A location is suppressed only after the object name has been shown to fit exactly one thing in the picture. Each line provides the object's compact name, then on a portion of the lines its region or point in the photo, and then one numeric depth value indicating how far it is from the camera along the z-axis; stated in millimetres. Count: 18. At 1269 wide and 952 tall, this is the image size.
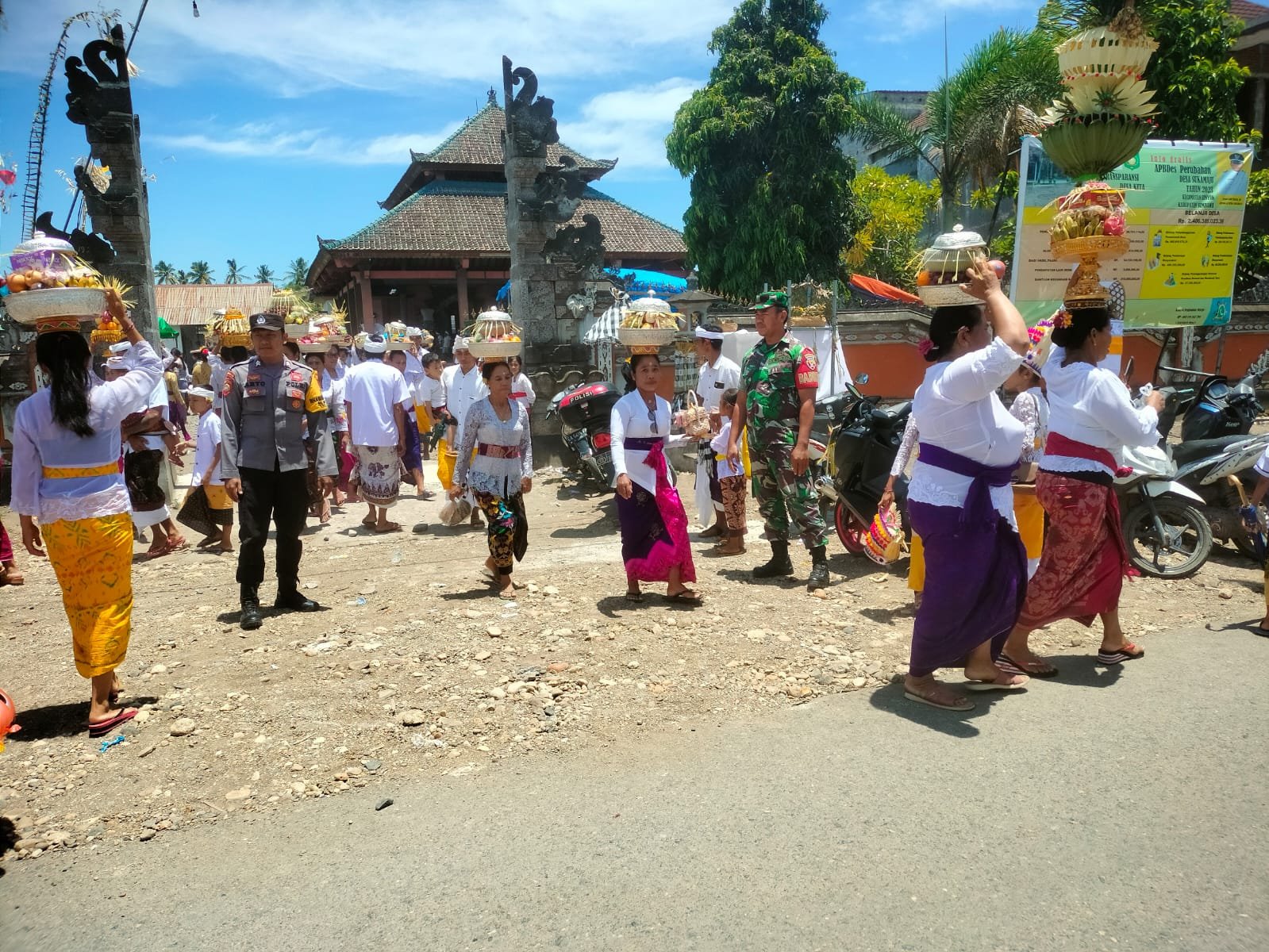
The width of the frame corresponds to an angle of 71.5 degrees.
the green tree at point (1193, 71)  14508
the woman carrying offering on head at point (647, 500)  5523
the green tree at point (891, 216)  26219
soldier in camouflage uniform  5980
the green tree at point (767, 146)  21344
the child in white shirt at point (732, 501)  6902
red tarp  19469
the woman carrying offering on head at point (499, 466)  5930
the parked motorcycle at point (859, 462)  6395
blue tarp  19578
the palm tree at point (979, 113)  19323
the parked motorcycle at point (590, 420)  9133
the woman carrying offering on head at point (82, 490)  3916
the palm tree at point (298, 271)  56688
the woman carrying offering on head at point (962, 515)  3625
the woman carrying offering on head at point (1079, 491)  4066
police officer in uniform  5477
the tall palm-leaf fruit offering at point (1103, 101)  4879
